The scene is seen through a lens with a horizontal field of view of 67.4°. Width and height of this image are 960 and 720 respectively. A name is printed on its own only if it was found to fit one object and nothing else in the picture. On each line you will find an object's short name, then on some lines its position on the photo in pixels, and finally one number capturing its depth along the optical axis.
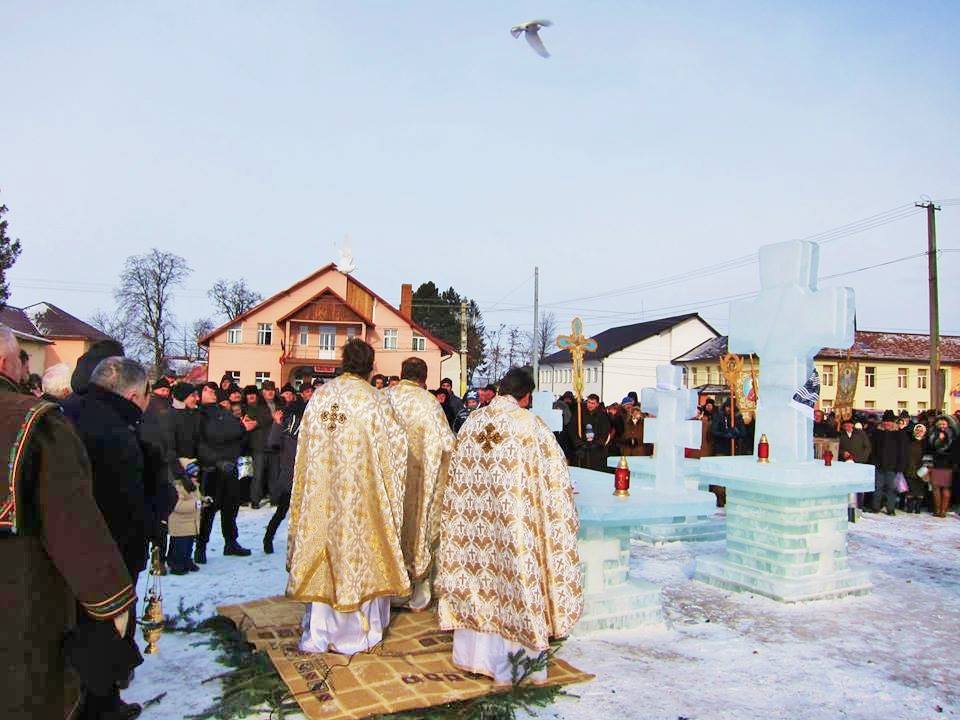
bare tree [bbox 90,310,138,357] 48.69
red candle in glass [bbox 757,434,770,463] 6.92
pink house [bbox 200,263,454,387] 41.34
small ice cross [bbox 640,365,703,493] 7.20
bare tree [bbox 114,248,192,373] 48.22
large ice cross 6.39
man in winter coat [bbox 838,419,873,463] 12.05
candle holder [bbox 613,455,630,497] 5.66
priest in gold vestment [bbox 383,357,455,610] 5.77
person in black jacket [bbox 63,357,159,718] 3.31
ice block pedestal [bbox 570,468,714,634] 5.27
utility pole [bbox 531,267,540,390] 31.20
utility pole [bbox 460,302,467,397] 37.50
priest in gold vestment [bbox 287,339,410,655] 4.66
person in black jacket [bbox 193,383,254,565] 7.42
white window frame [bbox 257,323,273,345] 42.12
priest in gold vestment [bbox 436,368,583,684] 4.18
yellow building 44.09
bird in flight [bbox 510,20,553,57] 7.91
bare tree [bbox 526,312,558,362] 72.81
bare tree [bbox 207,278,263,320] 58.97
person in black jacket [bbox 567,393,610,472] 12.12
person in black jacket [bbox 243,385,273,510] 10.41
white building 53.19
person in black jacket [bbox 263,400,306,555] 7.34
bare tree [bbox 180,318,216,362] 57.40
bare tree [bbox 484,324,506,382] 62.06
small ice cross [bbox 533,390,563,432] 7.30
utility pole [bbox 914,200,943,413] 19.50
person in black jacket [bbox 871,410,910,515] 11.86
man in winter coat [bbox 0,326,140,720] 2.23
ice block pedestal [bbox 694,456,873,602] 6.46
